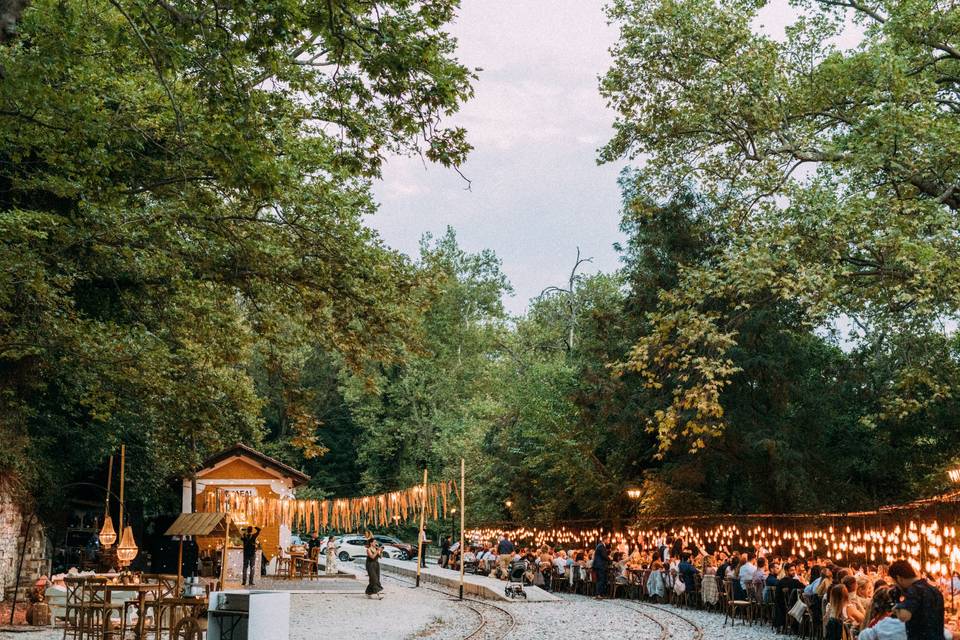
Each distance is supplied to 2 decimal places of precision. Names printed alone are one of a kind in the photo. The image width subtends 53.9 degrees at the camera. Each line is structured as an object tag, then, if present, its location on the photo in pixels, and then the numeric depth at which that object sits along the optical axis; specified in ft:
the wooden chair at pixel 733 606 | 60.70
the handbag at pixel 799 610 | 50.96
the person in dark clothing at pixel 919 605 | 27.27
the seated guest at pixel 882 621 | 29.35
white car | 160.56
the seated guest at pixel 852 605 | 40.86
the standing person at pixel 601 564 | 84.07
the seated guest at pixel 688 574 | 73.36
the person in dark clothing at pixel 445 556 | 125.39
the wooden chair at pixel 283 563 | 100.20
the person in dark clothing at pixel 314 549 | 108.21
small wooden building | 102.83
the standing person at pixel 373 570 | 78.95
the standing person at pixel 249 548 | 89.15
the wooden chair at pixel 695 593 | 73.31
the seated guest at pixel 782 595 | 55.34
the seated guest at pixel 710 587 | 69.46
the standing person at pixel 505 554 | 100.94
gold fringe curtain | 73.15
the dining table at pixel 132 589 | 43.40
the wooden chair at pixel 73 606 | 44.54
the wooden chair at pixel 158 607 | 42.04
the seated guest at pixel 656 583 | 77.87
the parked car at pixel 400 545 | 157.64
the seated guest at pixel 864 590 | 42.56
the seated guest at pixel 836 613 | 42.24
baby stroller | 78.48
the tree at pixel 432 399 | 172.55
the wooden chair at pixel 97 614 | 43.37
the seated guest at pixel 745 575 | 61.57
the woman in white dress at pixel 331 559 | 107.04
